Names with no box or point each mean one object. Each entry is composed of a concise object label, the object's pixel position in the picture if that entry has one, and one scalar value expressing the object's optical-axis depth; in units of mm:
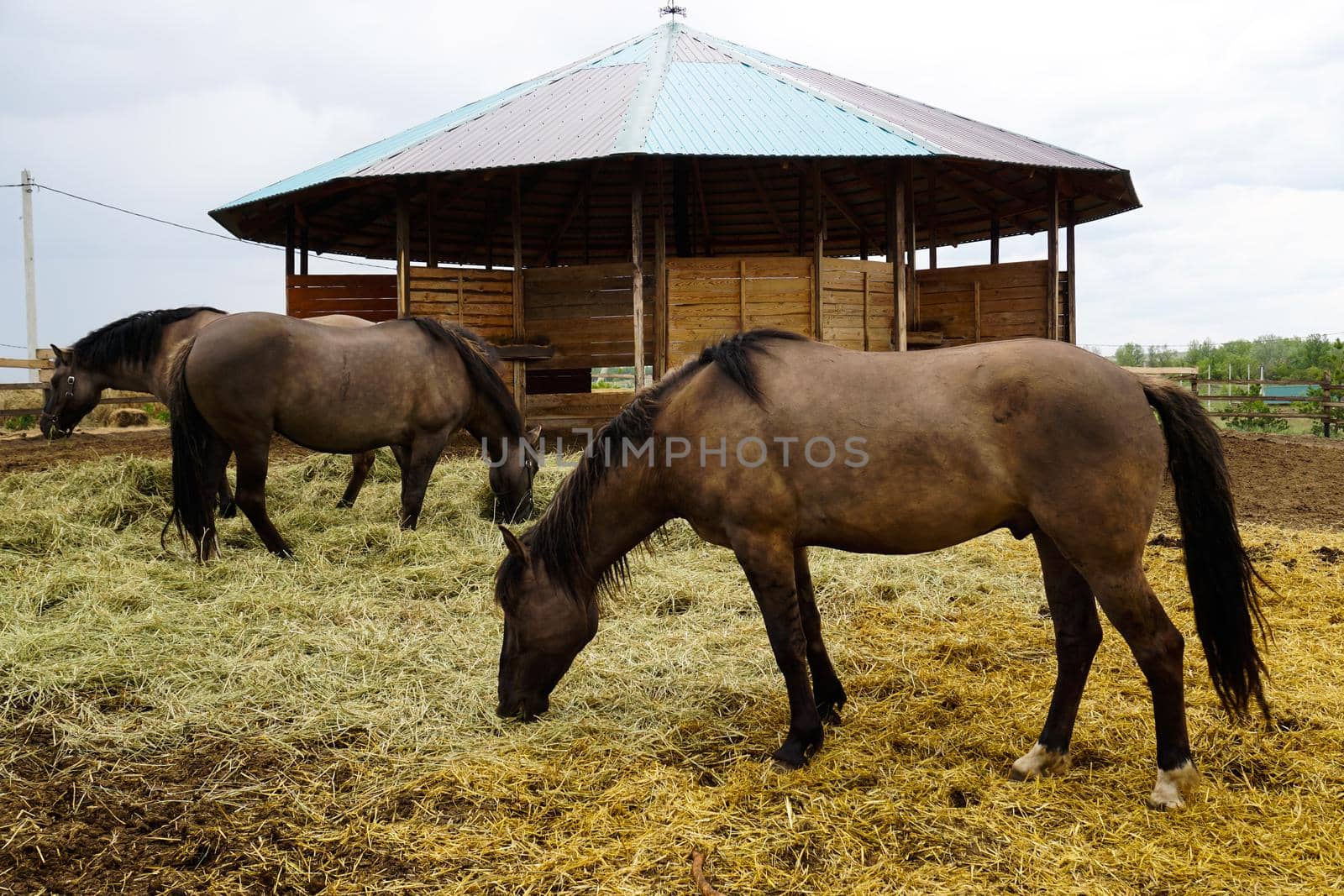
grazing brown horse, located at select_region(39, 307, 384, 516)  7344
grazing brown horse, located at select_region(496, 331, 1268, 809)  2715
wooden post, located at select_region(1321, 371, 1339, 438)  16984
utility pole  21566
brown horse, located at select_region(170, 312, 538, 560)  5777
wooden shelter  10938
